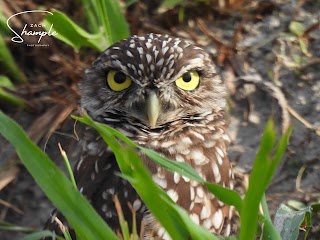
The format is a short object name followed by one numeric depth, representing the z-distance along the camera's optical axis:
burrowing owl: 5.43
